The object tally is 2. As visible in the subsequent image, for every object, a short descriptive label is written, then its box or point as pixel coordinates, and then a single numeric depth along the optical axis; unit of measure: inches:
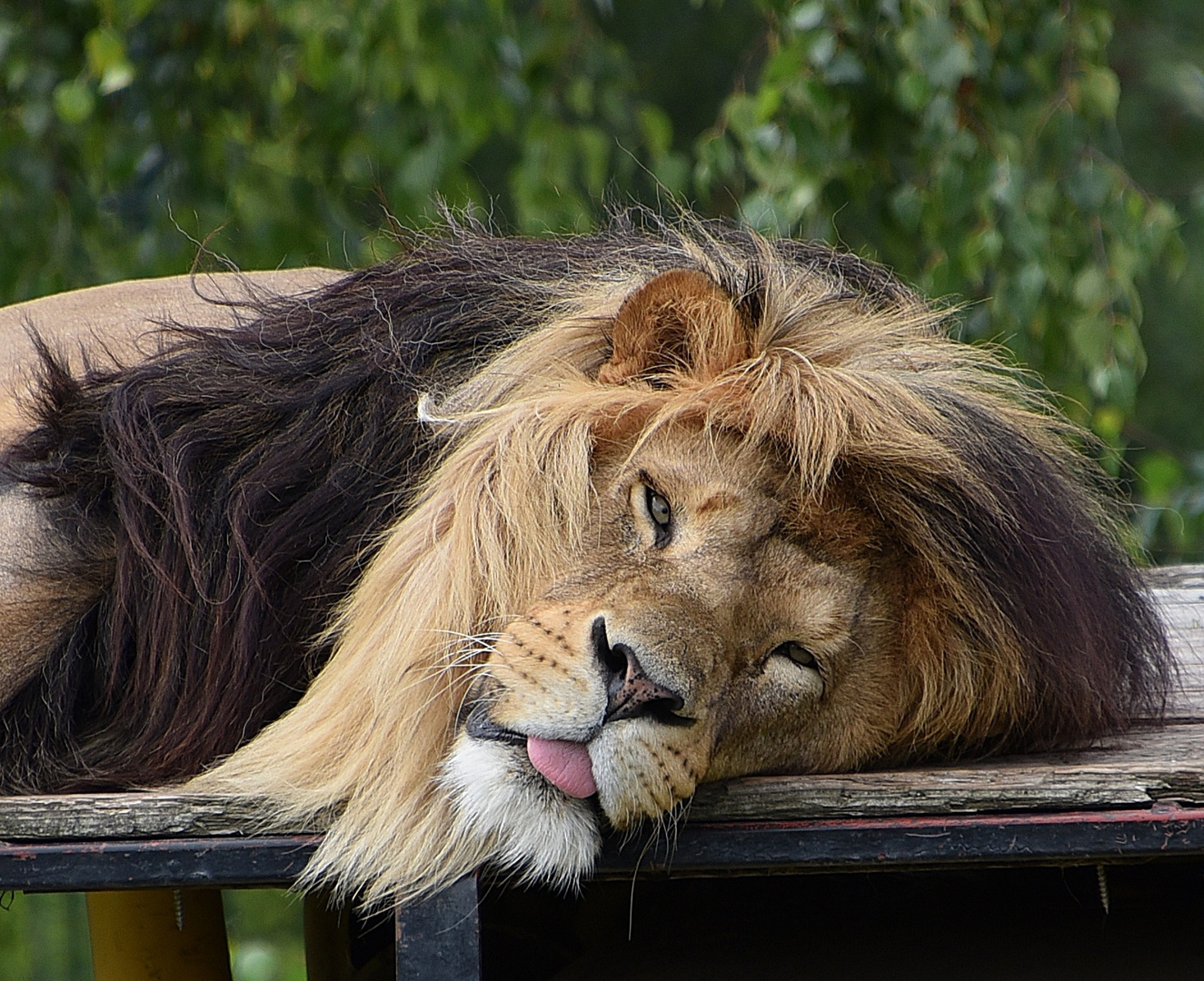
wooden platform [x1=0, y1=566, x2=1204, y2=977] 387.1
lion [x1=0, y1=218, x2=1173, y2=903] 390.1
